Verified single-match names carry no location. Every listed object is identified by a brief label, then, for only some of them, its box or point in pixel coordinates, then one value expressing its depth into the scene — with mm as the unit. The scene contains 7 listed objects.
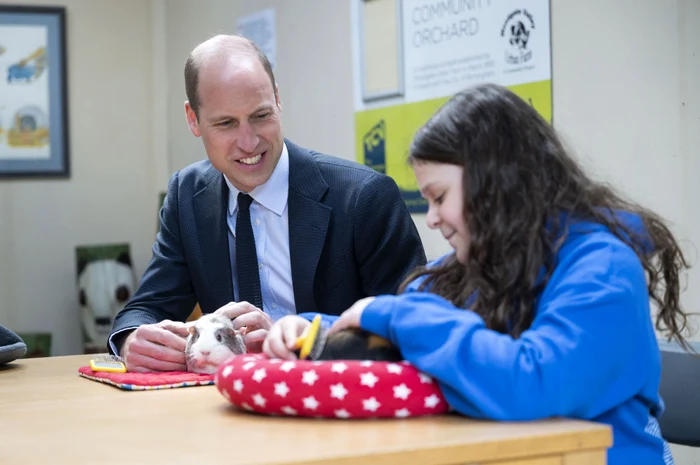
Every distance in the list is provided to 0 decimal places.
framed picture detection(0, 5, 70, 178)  5551
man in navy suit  2189
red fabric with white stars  1160
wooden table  1022
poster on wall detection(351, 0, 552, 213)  2896
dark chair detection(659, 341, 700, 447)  1597
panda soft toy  5301
